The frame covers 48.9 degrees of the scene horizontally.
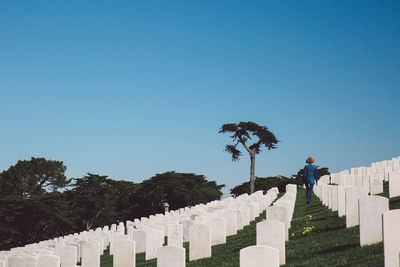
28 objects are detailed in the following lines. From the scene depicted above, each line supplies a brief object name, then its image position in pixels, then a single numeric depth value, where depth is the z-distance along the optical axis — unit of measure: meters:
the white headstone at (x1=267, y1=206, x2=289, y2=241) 10.16
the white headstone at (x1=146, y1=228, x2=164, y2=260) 13.60
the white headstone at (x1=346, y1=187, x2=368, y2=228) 9.55
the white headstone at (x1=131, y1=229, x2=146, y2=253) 14.59
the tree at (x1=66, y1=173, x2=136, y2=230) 52.84
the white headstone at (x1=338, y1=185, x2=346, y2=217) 11.71
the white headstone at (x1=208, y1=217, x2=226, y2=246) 12.52
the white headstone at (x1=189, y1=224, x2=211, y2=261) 10.46
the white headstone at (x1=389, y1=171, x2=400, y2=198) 13.10
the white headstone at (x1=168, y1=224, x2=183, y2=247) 13.28
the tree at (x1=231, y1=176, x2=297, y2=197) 67.94
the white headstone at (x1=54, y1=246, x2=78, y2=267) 11.86
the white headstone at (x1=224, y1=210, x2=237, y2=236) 14.36
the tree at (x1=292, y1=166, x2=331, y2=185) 69.22
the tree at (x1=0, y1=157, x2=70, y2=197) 59.78
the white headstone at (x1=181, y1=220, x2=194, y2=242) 15.42
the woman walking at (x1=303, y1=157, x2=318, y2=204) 18.16
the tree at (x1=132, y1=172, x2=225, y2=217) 56.12
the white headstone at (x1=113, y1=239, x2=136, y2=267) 10.25
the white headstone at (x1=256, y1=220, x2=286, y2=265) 7.63
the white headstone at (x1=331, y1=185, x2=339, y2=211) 13.29
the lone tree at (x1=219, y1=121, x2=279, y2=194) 47.59
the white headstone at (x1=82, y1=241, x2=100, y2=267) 11.80
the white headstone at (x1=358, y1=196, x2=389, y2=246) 7.52
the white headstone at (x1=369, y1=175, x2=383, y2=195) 15.90
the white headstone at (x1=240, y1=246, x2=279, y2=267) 5.41
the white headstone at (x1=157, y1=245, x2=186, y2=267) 7.37
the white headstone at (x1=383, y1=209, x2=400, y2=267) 6.00
